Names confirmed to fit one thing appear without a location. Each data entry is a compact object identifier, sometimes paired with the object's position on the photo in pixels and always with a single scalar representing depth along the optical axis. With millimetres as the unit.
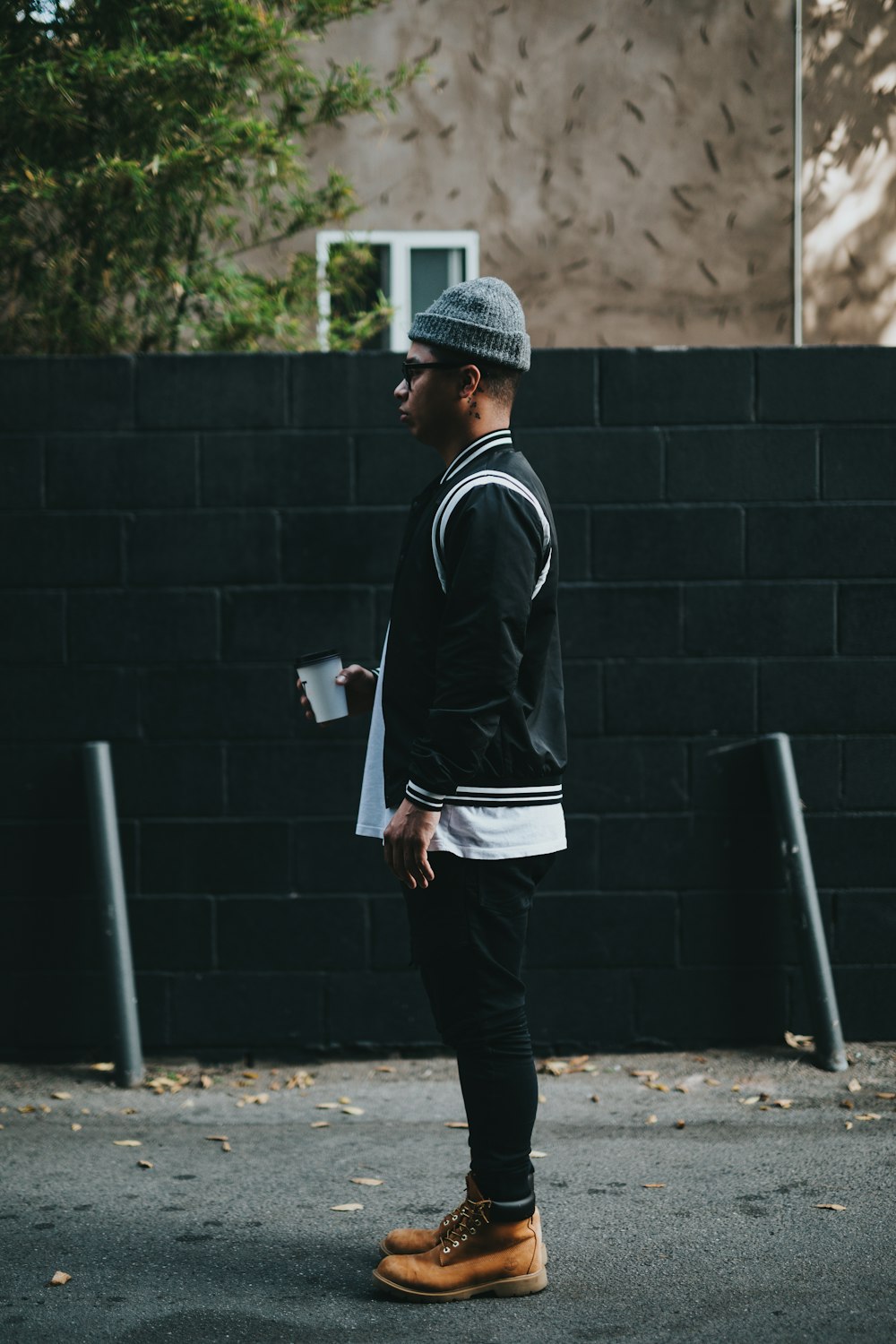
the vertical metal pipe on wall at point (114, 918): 4383
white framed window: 7332
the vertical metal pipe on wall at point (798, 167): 7250
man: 2783
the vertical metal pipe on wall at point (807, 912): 4398
